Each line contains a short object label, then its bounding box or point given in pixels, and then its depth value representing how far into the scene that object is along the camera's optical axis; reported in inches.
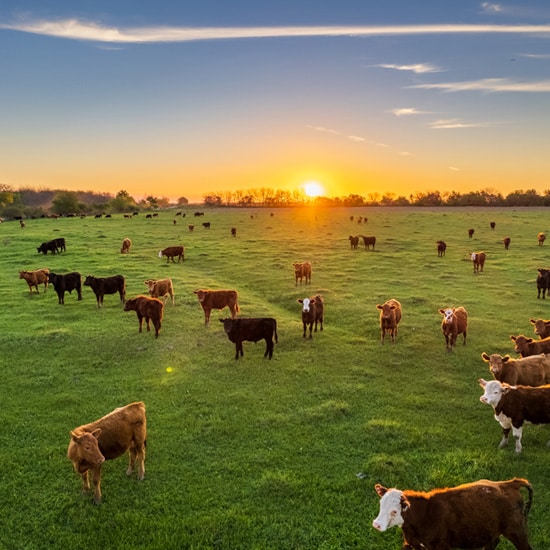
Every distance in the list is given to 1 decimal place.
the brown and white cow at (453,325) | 522.9
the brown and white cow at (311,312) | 567.2
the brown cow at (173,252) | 1232.2
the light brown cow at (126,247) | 1355.9
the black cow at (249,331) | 501.7
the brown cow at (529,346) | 450.9
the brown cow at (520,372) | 382.9
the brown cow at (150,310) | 578.6
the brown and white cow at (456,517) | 198.2
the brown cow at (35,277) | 845.2
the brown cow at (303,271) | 910.4
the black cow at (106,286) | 730.2
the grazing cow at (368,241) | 1430.9
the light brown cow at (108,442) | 255.4
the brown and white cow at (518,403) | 301.7
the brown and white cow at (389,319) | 553.0
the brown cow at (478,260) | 1033.5
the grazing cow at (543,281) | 793.6
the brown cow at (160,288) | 726.5
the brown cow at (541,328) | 533.3
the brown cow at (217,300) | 633.0
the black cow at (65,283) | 762.8
